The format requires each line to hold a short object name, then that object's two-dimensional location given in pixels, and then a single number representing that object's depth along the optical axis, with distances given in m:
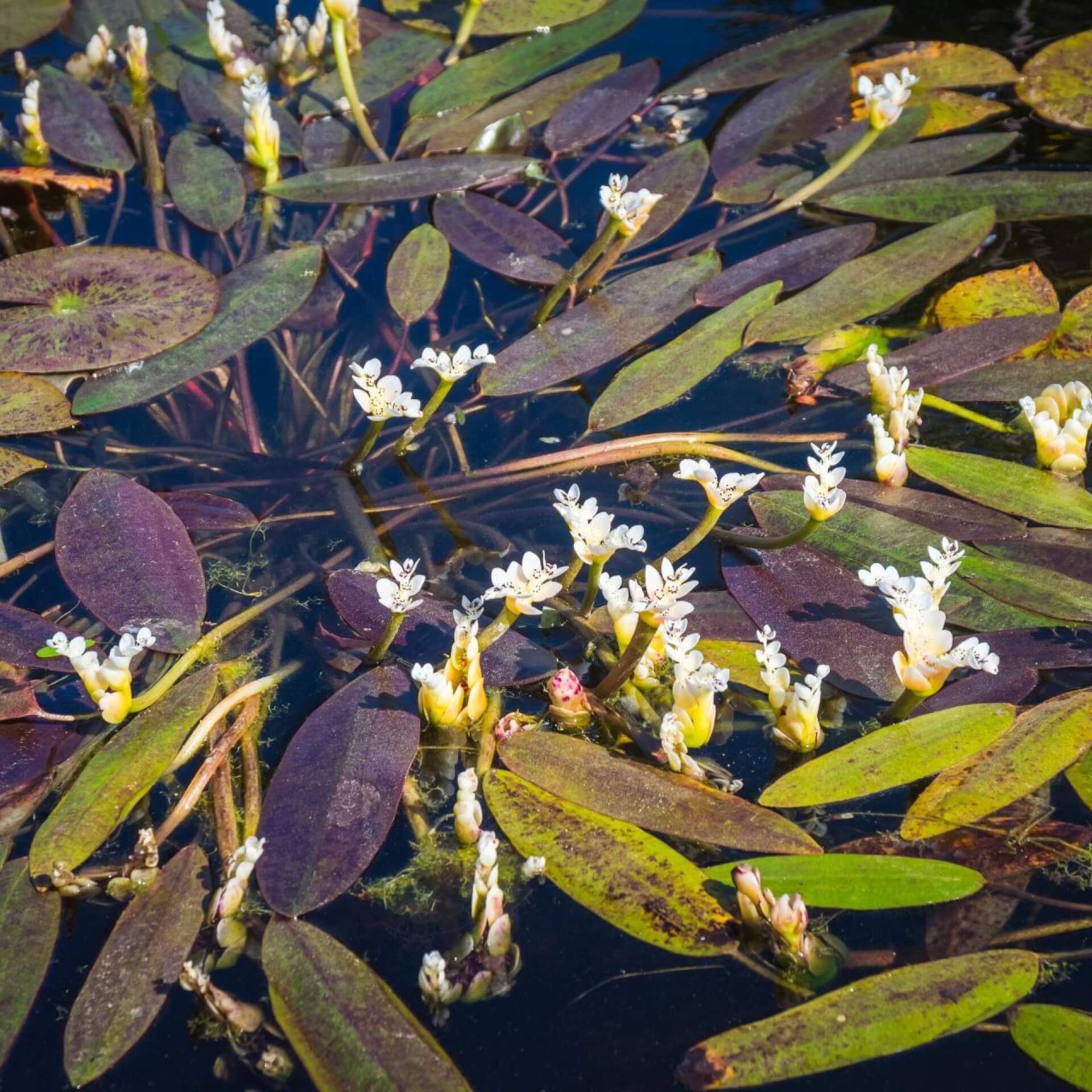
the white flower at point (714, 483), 1.21
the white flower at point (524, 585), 1.19
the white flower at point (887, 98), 1.41
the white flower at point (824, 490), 1.22
